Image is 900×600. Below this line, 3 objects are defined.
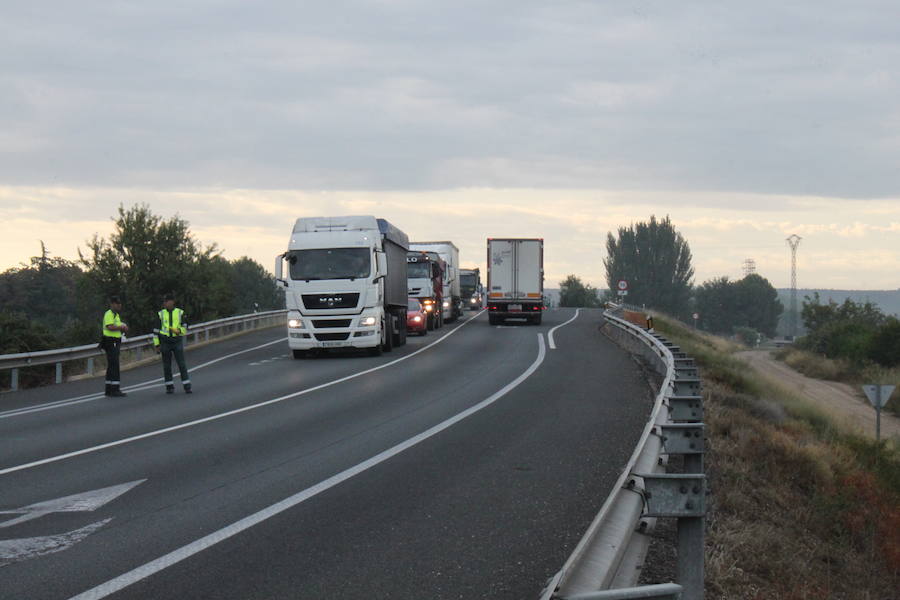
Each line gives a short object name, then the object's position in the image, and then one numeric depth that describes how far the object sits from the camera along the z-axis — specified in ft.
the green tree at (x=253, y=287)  527.81
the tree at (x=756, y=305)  615.57
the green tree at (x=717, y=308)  616.80
